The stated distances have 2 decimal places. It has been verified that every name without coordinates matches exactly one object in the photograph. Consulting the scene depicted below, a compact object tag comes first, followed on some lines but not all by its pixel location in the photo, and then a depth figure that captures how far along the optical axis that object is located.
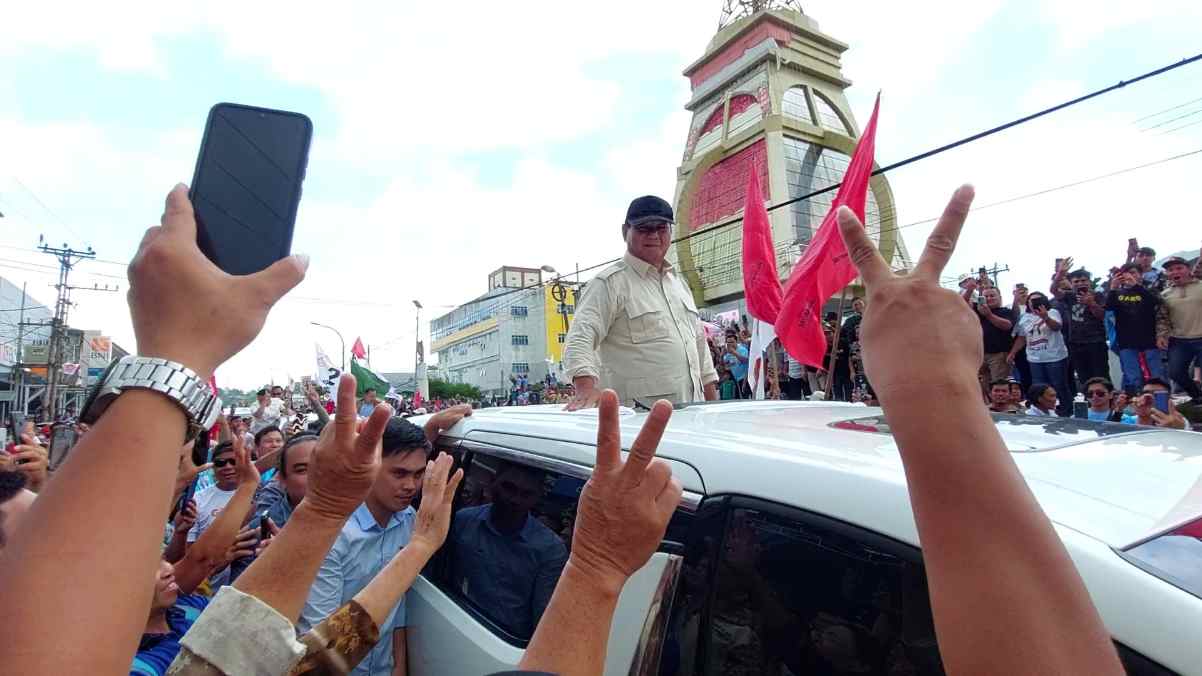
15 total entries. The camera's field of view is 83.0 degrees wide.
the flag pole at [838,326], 4.63
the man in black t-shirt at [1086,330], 6.57
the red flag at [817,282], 4.56
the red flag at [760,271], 5.69
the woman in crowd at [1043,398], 6.25
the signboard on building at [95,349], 51.69
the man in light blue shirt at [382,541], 2.26
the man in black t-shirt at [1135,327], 6.32
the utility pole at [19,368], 36.23
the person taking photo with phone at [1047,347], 6.85
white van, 0.97
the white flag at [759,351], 5.82
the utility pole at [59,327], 30.86
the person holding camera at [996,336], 7.23
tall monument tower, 31.28
